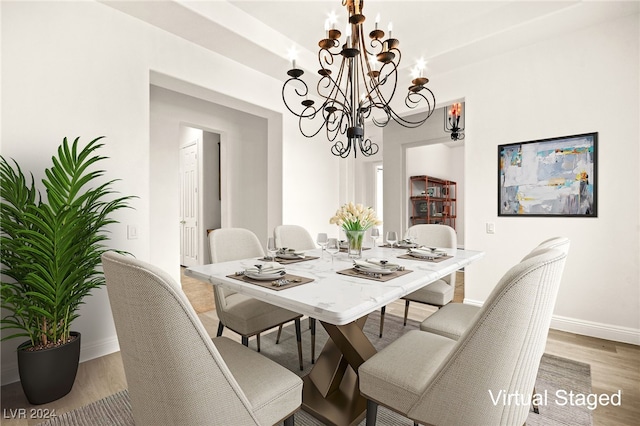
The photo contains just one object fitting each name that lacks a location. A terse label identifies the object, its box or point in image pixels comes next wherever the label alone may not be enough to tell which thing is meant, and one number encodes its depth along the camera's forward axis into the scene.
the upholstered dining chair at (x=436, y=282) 2.34
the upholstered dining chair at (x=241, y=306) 1.80
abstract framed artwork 2.67
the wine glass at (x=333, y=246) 1.79
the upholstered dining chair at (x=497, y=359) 0.84
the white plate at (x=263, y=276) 1.40
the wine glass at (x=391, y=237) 2.23
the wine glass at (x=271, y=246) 1.79
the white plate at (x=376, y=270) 1.49
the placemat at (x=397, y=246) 2.33
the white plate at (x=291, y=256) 2.00
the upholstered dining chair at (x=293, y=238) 2.63
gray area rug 1.58
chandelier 1.81
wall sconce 3.97
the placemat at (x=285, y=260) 1.89
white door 5.55
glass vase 2.03
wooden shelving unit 6.50
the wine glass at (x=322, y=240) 1.88
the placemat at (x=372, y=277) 1.43
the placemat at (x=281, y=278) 1.30
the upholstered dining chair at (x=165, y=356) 0.73
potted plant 1.70
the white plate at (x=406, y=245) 2.34
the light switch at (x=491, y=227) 3.17
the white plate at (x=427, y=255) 1.95
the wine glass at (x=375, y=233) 2.15
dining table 1.13
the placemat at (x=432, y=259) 1.92
